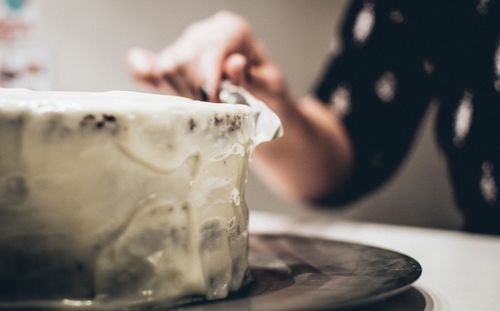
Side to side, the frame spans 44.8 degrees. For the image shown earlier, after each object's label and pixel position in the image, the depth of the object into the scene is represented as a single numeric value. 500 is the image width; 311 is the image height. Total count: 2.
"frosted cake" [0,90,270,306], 0.34
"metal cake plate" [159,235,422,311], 0.33
